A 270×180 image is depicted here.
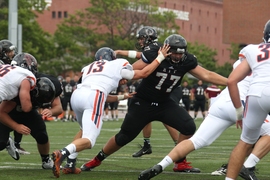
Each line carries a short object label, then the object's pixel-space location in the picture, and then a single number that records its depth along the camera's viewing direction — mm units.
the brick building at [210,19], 85937
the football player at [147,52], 18328
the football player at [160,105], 18062
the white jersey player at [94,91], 17062
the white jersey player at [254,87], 13734
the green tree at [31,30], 85562
